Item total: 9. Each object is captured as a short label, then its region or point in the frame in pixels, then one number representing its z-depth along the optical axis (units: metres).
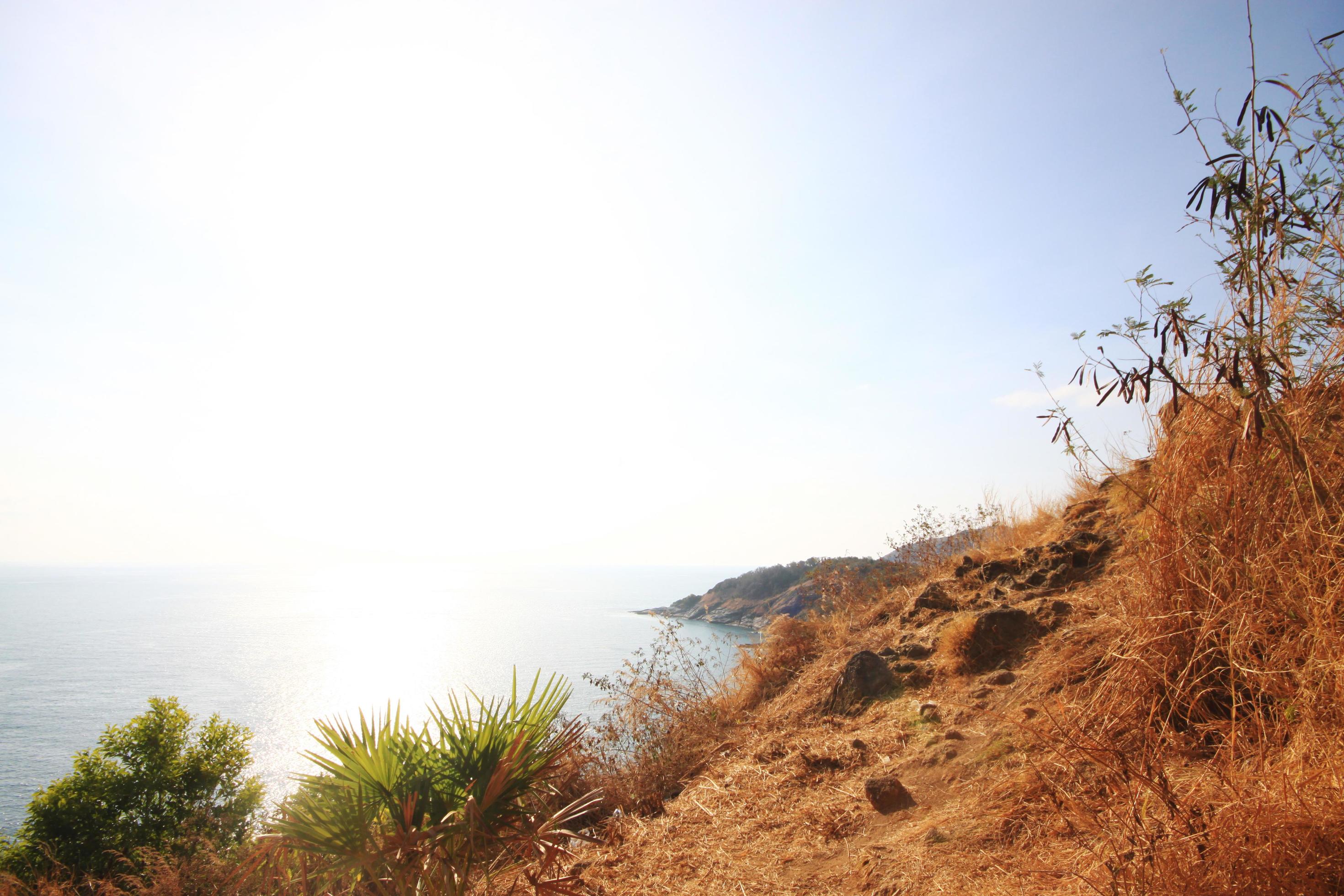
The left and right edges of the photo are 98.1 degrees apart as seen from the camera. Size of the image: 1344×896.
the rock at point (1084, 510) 6.30
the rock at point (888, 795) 3.51
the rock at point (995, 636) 4.87
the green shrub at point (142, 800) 9.56
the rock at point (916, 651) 5.70
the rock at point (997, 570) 6.20
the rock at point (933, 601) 6.59
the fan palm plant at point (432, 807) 2.30
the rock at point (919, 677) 5.25
